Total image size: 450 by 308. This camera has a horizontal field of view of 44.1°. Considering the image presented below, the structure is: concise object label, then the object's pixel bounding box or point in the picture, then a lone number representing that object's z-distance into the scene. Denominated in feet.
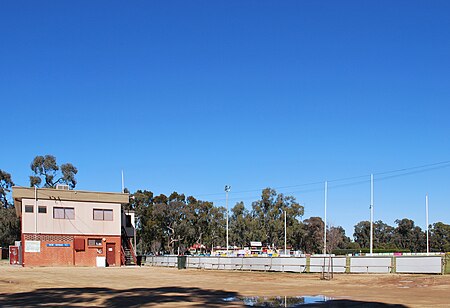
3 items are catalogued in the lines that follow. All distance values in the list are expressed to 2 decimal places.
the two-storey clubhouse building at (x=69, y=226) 189.67
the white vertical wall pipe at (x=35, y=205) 191.11
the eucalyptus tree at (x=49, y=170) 333.62
